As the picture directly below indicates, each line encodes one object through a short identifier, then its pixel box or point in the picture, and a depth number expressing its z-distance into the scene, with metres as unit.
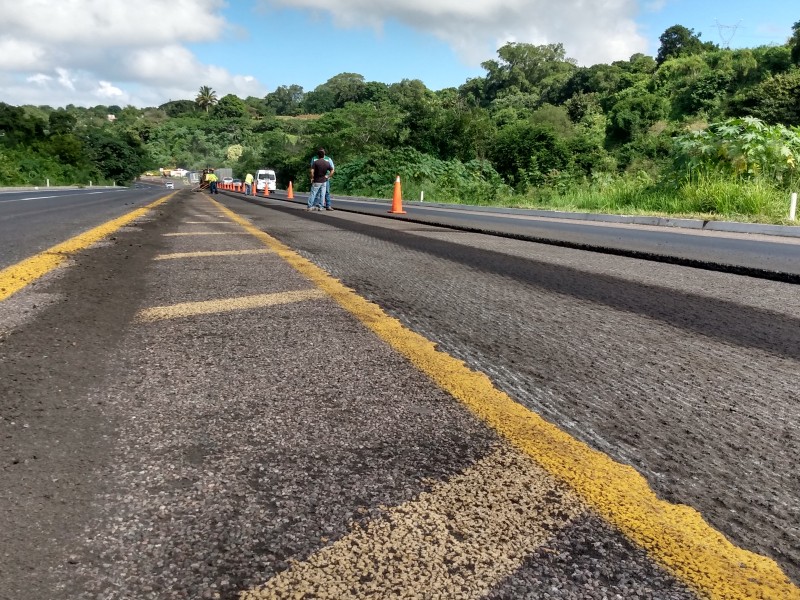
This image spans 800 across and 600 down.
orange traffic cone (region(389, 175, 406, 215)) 17.14
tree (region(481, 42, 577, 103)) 121.66
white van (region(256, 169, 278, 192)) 50.91
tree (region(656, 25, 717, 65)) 96.22
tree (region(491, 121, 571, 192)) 40.59
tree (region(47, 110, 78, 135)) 78.31
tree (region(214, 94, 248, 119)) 184.38
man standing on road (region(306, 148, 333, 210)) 16.89
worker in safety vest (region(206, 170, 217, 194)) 51.75
